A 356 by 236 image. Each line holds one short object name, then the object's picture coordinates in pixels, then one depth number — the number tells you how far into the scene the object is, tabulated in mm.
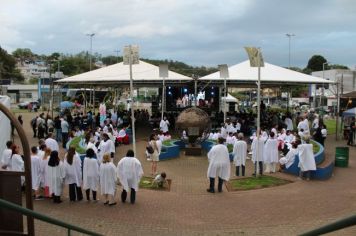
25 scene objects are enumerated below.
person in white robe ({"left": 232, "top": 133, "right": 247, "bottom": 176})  16438
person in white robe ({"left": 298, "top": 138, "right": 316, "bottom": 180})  15742
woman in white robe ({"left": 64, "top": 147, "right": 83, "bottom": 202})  12602
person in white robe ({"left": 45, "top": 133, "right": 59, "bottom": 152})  16469
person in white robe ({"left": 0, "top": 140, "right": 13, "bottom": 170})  12794
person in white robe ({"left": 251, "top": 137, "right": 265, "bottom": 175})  16136
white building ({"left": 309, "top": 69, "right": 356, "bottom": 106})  68062
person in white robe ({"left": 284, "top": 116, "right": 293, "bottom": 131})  29028
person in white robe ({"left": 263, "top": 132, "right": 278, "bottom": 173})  17000
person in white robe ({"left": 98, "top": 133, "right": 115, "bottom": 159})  17617
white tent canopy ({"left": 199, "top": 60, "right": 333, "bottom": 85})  30297
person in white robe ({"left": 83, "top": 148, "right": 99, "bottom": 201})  12562
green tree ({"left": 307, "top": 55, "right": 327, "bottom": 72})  126188
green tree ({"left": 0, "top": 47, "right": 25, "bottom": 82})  97938
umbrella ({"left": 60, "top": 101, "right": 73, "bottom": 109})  43688
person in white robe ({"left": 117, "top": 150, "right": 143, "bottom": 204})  12477
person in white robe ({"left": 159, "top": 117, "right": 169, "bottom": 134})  26697
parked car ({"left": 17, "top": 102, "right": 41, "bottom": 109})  68250
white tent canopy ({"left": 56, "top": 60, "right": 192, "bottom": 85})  30438
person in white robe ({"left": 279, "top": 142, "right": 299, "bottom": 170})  16594
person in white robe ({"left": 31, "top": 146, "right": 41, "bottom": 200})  12766
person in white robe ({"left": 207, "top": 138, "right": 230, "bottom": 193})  14000
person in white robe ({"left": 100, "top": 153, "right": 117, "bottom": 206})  12328
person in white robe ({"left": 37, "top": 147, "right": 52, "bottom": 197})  12648
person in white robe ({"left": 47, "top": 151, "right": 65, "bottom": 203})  12398
